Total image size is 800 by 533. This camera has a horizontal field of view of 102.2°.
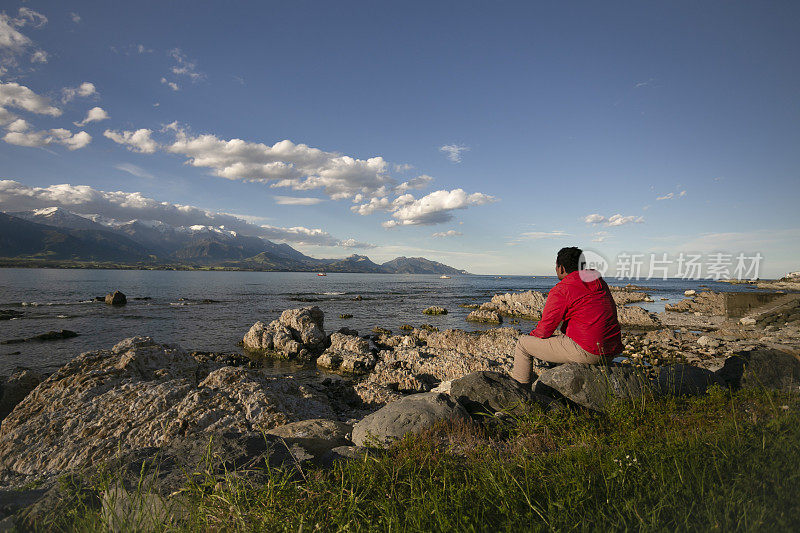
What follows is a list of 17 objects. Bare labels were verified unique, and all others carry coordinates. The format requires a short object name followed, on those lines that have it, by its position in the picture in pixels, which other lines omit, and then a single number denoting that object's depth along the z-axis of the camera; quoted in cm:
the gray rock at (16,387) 824
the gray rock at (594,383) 536
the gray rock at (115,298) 3691
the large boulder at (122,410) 549
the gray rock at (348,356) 1411
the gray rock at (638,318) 2555
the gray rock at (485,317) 3070
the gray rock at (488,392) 545
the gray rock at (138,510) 238
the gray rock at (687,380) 608
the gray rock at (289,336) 1733
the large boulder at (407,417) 439
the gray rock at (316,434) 431
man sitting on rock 574
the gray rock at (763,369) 639
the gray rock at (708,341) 1542
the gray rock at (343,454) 370
